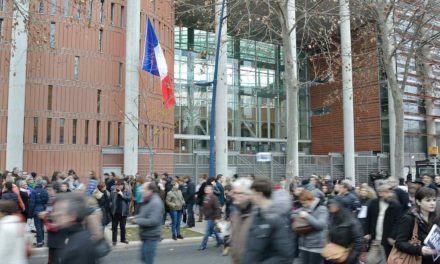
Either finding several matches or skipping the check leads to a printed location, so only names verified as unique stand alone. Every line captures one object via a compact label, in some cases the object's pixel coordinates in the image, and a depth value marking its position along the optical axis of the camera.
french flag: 21.81
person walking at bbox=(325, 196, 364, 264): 5.96
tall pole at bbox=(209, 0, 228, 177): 17.39
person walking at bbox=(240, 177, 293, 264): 4.32
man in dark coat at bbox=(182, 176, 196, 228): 17.04
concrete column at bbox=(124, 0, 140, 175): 29.58
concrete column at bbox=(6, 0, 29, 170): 27.75
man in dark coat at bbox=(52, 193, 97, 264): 3.72
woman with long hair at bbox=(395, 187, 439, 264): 4.79
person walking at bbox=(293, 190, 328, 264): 6.60
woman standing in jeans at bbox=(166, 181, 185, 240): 13.96
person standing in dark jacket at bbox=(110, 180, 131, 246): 12.75
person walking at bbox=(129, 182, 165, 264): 7.52
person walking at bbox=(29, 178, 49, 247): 12.28
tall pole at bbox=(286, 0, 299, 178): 16.47
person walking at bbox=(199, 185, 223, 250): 12.24
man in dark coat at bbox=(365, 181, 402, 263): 6.74
